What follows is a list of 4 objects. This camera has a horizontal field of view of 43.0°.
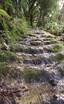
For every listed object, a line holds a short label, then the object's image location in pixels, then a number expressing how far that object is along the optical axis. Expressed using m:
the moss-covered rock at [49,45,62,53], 2.50
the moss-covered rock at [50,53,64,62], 2.12
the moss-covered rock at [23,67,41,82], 1.57
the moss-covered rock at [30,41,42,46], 2.74
